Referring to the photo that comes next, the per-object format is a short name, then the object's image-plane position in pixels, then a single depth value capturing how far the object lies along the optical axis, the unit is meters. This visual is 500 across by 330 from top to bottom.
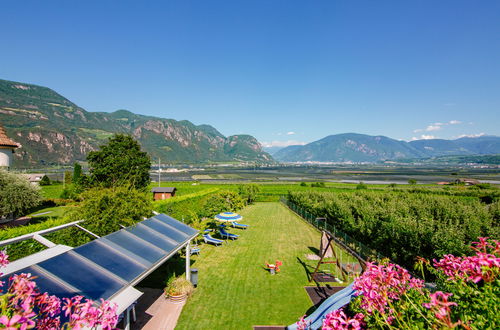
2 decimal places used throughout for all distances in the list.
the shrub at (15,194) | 18.12
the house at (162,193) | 37.34
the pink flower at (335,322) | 2.47
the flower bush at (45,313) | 1.66
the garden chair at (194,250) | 15.80
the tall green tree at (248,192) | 42.11
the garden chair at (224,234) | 20.03
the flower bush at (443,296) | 2.29
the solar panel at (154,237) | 9.61
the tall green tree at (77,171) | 49.47
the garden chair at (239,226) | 23.99
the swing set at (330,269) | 12.64
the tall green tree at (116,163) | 30.11
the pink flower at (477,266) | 2.32
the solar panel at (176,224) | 12.28
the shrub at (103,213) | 11.78
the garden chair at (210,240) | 18.44
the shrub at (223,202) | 23.33
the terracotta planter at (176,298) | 10.28
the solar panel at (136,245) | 8.31
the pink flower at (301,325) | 3.01
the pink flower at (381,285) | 2.62
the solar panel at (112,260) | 6.75
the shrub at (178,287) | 10.50
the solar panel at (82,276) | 5.54
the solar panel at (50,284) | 5.00
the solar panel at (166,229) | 10.95
